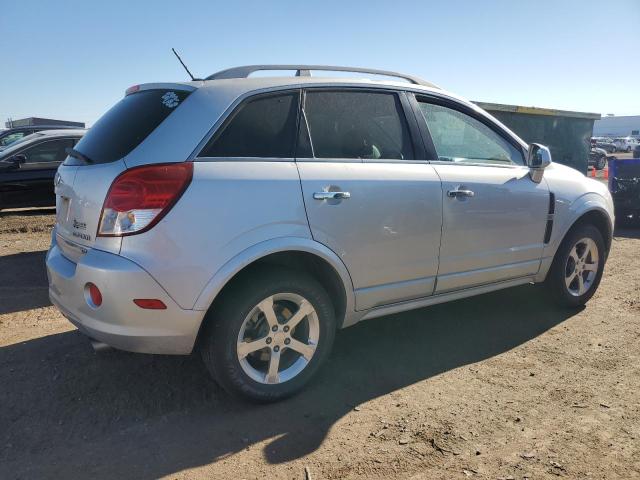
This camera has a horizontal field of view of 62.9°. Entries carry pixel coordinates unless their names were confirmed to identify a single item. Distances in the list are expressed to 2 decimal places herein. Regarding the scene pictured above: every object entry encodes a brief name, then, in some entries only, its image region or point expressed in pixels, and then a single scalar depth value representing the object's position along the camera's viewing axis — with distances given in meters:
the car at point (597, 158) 28.17
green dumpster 9.33
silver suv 2.67
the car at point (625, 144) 44.59
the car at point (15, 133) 11.63
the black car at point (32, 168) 8.31
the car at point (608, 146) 42.41
